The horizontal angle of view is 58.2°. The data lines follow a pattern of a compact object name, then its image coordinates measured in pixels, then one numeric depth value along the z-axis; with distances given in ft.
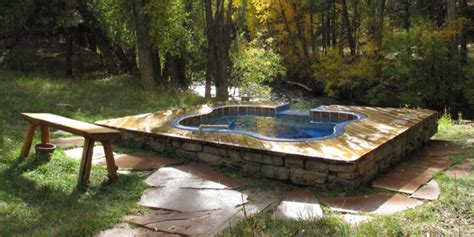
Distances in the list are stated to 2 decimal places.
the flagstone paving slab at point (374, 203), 11.44
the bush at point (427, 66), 43.32
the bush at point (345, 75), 53.83
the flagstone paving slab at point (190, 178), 13.64
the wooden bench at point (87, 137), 12.71
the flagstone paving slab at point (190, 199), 11.81
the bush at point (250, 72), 45.85
